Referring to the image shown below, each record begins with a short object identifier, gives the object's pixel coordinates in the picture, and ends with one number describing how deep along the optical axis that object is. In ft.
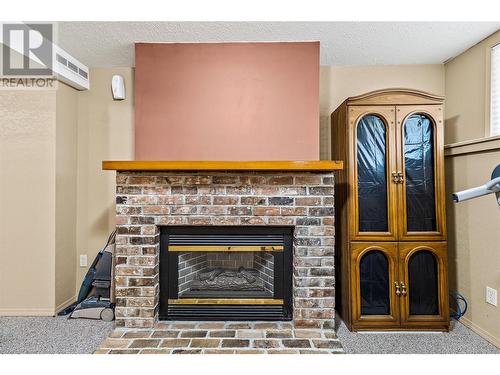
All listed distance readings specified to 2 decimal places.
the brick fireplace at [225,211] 8.17
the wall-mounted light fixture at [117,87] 9.94
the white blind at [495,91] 8.32
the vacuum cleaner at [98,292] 8.90
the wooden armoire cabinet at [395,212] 8.29
